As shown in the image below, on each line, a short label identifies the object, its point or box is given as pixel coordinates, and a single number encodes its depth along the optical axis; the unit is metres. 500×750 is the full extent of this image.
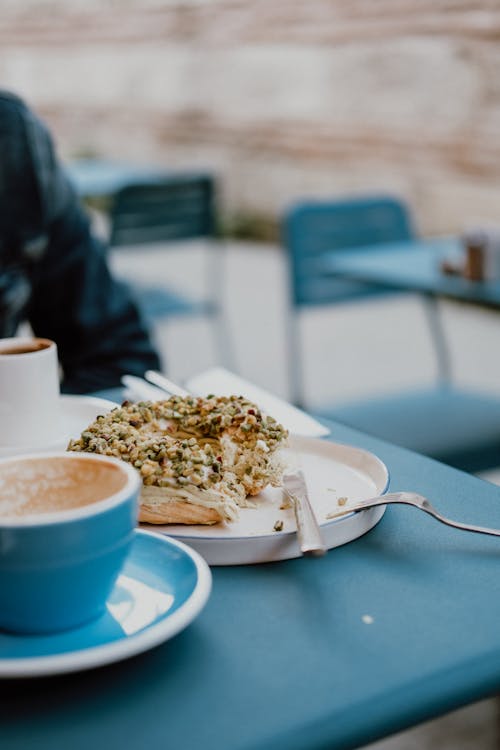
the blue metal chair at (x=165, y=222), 3.43
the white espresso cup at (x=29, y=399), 0.94
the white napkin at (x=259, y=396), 1.04
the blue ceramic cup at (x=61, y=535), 0.59
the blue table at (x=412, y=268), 2.31
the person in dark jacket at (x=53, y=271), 1.51
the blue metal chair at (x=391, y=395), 2.10
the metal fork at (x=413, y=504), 0.78
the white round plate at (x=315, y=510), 0.74
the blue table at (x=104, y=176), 4.33
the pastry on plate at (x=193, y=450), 0.77
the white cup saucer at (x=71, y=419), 0.94
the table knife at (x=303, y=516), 0.71
